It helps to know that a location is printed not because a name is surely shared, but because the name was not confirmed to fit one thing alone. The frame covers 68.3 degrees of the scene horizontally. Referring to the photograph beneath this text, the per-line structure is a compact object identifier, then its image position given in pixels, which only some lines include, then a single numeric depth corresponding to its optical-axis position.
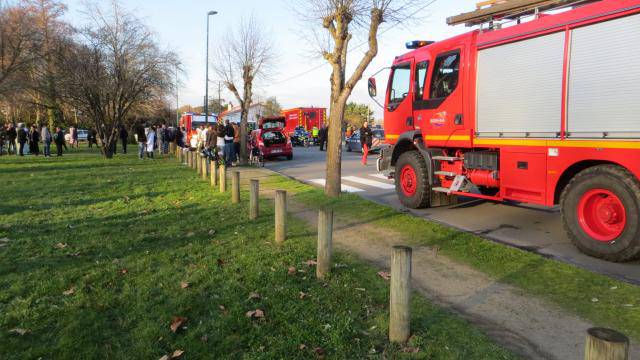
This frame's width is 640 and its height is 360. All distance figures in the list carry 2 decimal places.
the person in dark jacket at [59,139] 25.16
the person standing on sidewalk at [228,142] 17.77
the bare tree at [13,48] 19.72
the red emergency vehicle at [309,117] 46.25
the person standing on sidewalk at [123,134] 27.21
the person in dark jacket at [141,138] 22.56
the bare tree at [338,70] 10.10
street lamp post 31.52
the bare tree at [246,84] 21.10
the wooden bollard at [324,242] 5.09
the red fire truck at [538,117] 5.56
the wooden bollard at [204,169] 14.34
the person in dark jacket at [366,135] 20.44
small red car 22.52
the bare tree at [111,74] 20.82
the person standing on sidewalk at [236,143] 19.86
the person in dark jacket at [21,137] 24.36
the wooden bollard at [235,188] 9.55
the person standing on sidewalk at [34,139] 25.23
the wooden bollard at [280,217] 6.52
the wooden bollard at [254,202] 8.06
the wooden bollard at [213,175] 12.59
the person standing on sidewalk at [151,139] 23.12
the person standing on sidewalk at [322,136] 29.81
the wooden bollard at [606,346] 2.13
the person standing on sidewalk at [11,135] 26.28
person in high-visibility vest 43.44
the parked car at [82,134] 58.11
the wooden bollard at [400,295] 3.55
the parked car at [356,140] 28.28
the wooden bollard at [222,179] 10.91
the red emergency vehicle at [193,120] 34.78
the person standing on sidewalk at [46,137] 24.66
